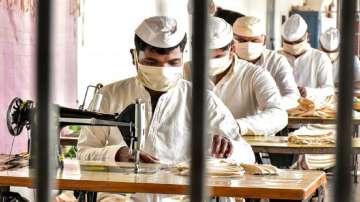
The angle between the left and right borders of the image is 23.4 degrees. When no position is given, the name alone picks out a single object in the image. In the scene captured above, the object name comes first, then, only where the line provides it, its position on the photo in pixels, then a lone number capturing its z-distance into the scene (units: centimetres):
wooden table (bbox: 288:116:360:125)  593
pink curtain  528
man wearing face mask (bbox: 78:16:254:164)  371
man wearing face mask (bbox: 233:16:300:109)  693
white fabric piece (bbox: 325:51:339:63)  1047
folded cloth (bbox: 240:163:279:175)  319
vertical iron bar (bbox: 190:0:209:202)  91
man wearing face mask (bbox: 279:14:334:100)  838
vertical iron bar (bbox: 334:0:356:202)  86
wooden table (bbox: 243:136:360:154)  455
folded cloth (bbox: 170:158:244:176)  312
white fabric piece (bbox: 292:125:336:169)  740
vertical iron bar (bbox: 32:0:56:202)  94
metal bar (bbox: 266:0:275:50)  1367
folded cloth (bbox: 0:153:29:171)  330
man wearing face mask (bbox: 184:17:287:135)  515
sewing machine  321
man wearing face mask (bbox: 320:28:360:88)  1052
